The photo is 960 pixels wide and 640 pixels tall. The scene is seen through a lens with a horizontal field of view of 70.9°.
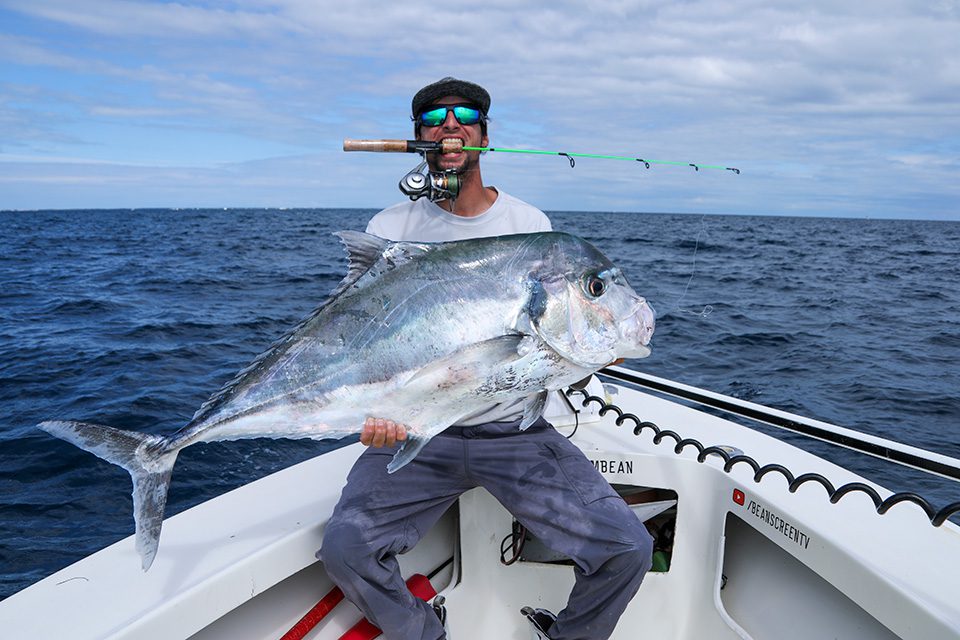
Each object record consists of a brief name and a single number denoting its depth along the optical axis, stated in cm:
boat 230
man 265
